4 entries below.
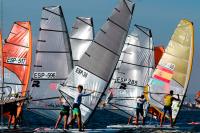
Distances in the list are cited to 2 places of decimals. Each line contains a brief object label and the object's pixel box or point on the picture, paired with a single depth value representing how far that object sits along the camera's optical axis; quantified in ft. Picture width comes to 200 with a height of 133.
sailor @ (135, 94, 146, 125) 141.18
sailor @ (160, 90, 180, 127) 130.72
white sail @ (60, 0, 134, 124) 120.47
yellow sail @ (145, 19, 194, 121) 142.72
